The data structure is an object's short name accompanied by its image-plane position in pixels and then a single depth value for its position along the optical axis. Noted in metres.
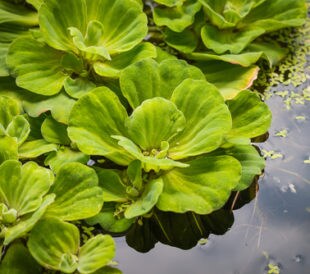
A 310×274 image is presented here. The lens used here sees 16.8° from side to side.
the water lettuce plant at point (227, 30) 0.83
